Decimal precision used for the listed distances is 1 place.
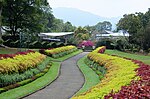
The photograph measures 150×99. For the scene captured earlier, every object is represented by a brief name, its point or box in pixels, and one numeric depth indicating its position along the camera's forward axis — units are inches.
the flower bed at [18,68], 585.3
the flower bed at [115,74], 314.3
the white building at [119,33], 2967.3
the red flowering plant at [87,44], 2600.9
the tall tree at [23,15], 1985.7
